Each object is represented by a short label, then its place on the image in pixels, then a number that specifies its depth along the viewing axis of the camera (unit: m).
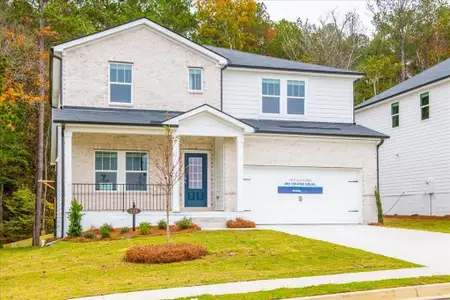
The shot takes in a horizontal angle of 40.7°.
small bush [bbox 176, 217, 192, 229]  20.34
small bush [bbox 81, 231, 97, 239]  19.00
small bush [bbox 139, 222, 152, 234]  19.39
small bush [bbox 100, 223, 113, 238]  19.00
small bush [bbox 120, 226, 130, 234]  19.86
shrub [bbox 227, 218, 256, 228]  21.53
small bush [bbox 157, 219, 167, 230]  20.19
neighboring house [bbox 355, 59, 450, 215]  27.83
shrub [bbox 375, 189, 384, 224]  24.62
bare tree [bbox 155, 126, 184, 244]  20.78
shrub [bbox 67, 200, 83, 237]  19.59
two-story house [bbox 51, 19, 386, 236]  22.05
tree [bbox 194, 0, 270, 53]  48.59
